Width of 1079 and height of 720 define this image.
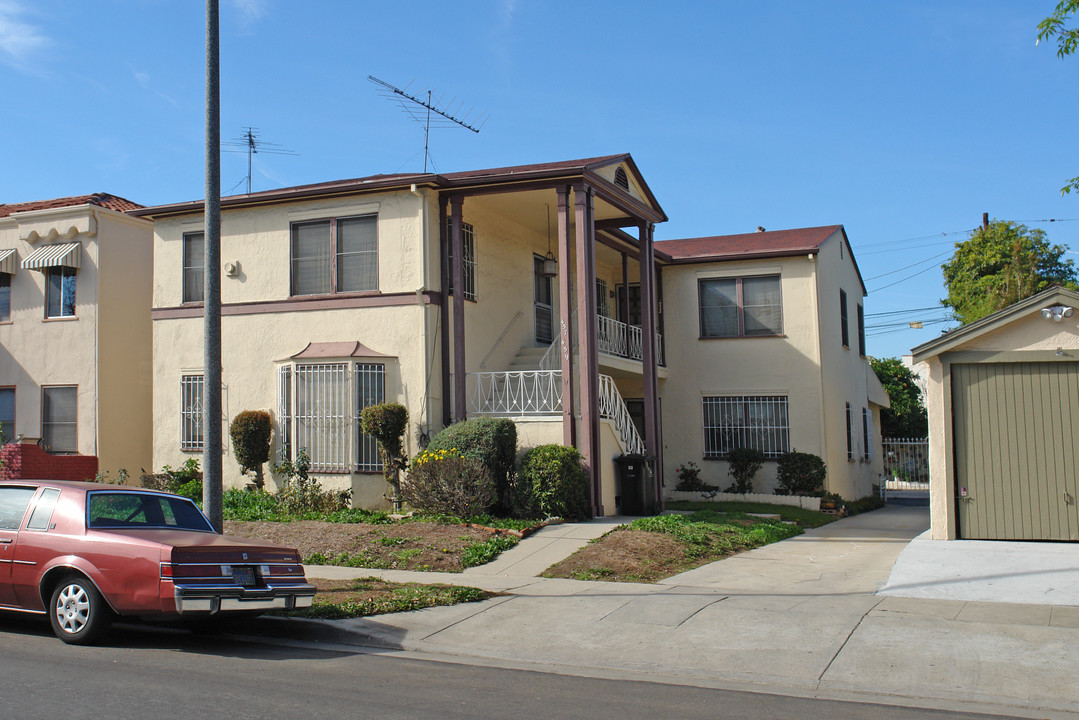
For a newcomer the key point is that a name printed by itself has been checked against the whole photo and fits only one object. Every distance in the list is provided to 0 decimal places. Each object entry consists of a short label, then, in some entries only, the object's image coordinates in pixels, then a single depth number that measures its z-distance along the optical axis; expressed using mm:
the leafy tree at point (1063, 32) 9922
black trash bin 17172
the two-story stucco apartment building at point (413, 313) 16922
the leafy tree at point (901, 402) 38491
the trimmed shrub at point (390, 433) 16406
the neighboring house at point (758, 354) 22438
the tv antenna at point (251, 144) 20297
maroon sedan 7910
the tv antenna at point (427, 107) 18625
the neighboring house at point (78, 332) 20203
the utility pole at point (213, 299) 9766
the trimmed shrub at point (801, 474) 21500
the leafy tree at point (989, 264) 31281
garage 12453
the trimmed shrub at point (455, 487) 14953
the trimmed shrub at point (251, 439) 17578
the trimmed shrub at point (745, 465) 22031
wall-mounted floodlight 12375
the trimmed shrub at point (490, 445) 15383
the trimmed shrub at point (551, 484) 15359
